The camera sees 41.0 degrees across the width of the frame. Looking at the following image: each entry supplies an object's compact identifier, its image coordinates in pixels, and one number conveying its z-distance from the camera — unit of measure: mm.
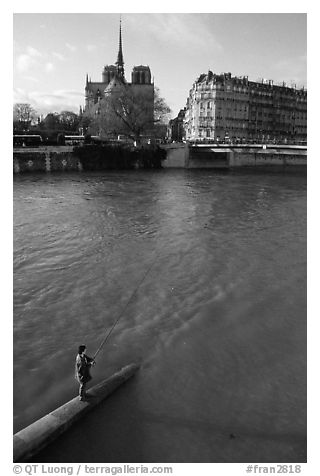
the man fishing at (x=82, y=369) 6504
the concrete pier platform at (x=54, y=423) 5562
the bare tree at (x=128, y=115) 54812
